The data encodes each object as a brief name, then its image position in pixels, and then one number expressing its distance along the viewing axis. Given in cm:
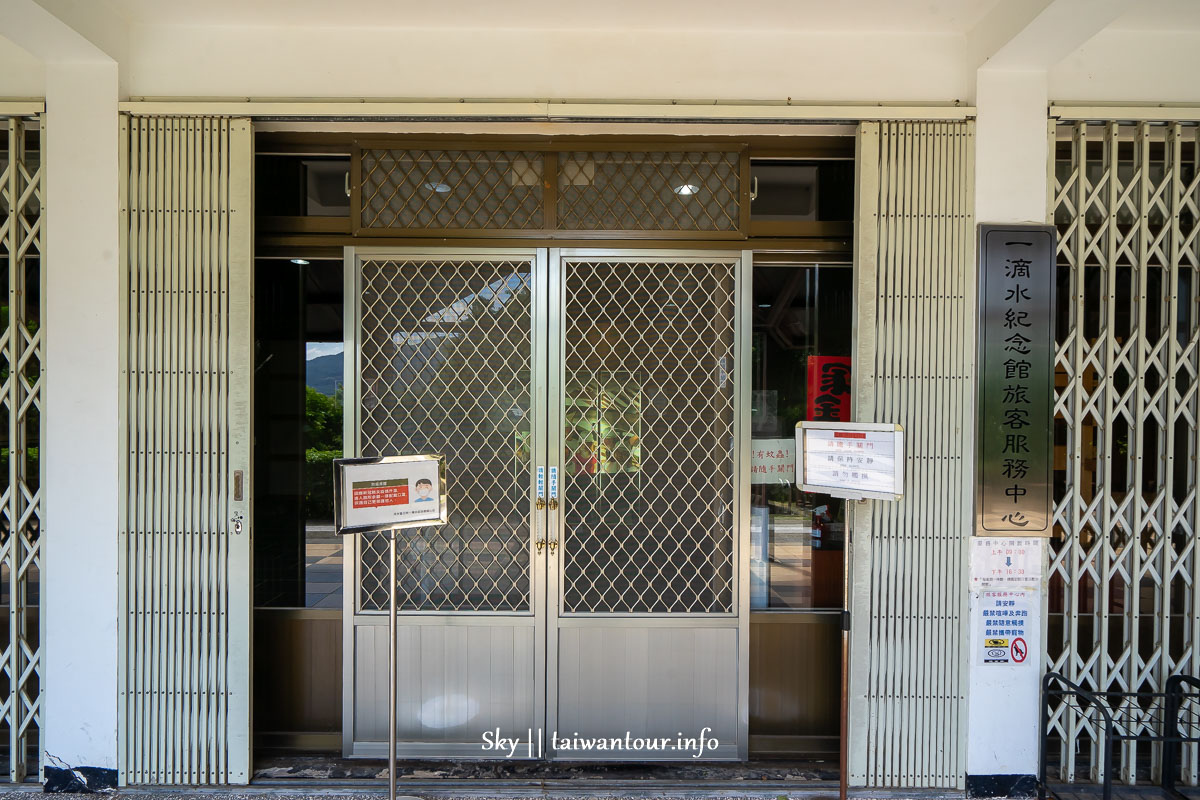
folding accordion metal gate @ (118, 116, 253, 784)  304
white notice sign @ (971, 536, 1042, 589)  308
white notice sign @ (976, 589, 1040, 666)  306
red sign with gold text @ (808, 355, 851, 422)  343
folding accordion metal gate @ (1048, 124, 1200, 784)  314
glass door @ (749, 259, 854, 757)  340
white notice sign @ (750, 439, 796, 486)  339
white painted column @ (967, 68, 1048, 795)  305
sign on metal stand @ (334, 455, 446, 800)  254
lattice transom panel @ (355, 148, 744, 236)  329
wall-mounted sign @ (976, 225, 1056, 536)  305
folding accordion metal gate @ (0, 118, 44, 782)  310
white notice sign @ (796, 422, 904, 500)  259
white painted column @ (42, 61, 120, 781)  301
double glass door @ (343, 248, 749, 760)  328
